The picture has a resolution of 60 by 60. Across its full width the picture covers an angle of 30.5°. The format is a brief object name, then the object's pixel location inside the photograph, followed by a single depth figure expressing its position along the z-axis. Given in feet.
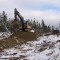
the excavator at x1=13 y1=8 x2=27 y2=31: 55.39
